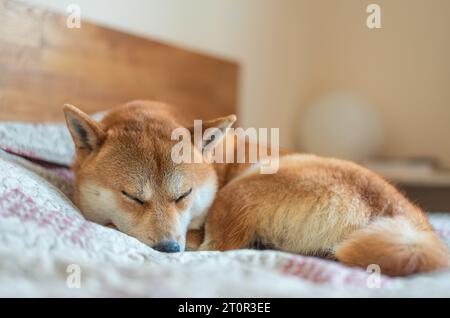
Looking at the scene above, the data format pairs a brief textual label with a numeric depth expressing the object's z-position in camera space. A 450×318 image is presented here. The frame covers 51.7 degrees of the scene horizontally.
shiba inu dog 1.23
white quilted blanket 0.83
